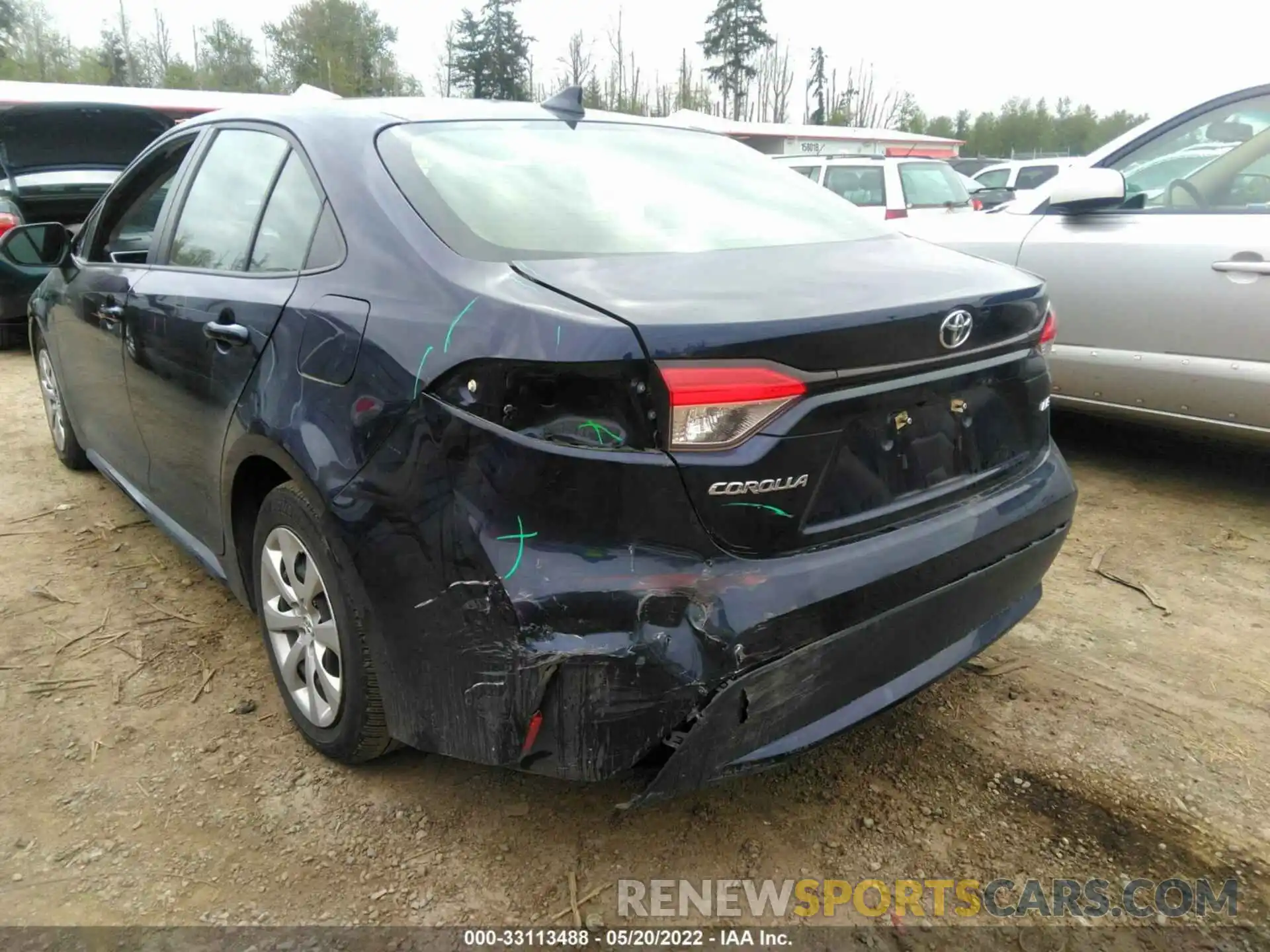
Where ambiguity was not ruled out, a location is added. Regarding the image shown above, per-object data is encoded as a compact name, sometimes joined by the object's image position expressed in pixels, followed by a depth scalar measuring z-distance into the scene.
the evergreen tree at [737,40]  55.25
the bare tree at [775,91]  53.56
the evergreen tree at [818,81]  57.84
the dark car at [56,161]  7.50
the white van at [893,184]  9.73
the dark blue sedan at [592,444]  1.66
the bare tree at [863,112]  55.91
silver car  3.68
